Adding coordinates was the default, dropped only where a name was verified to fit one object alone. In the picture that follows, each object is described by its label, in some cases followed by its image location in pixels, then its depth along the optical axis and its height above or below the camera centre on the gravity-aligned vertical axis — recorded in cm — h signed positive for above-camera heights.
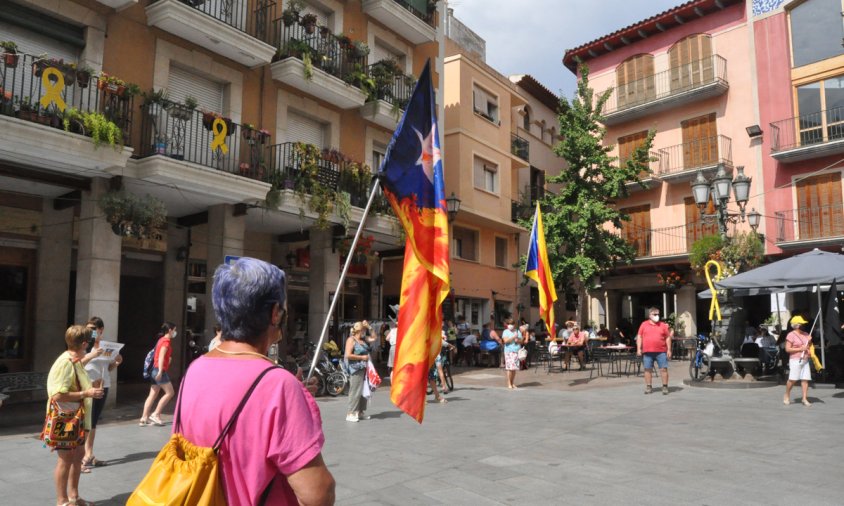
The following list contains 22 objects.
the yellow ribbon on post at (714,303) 1570 +37
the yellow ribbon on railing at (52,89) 1097 +389
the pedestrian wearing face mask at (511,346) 1538 -67
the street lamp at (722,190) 1479 +298
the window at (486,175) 2622 +590
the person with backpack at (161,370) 990 -80
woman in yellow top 561 -68
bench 1045 -106
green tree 2591 +491
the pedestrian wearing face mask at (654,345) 1402 -58
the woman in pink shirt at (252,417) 206 -32
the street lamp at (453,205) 2006 +351
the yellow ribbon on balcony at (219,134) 1380 +393
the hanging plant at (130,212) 1178 +192
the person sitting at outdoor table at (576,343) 1956 -75
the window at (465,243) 2598 +304
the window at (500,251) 2866 +294
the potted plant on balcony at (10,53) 1049 +431
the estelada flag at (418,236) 425 +60
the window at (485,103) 2661 +902
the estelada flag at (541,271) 1473 +108
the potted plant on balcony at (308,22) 1631 +745
